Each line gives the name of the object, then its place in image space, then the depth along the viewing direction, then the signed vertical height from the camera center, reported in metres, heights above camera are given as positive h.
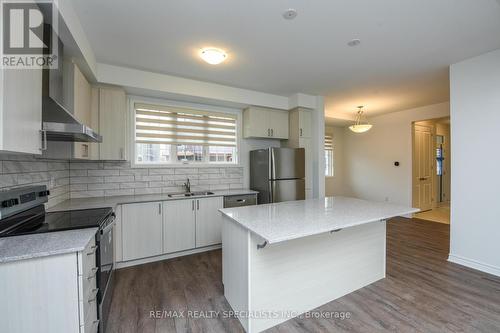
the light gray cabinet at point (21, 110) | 1.07 +0.33
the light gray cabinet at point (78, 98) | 2.04 +0.73
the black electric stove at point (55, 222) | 1.43 -0.43
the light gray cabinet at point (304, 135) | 4.09 +0.60
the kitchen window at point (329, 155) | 6.70 +0.33
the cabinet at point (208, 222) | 3.21 -0.85
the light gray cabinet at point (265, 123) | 3.95 +0.83
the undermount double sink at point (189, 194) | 3.21 -0.44
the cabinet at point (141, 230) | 2.76 -0.84
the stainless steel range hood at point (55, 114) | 1.54 +0.43
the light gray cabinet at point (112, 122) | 2.85 +0.61
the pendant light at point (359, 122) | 4.70 +1.20
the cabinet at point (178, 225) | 2.99 -0.84
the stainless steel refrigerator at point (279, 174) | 3.70 -0.15
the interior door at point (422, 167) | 5.31 -0.05
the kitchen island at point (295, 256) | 1.67 -0.83
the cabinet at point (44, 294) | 1.13 -0.70
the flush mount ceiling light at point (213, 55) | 2.45 +1.30
